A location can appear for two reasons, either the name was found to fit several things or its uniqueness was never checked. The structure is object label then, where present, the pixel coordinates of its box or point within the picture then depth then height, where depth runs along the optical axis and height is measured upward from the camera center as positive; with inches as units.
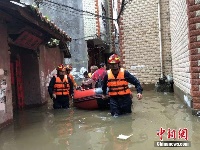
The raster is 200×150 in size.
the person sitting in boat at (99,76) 253.3 -9.5
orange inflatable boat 223.5 -38.0
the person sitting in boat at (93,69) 285.9 +0.5
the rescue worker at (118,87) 188.7 -19.0
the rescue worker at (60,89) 244.1 -25.1
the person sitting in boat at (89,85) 263.9 -22.4
